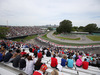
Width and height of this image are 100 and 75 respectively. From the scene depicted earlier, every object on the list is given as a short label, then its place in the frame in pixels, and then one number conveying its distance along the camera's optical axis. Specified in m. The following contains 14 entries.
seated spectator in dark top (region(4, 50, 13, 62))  4.31
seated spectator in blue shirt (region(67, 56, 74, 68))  4.41
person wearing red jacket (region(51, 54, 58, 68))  4.06
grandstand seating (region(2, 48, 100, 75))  3.82
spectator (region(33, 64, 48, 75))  2.93
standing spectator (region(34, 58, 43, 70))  3.27
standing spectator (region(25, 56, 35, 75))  3.39
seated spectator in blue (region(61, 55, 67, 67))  4.45
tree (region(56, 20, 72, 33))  53.99
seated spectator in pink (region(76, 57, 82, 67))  4.77
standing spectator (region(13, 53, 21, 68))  3.86
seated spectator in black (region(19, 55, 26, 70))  3.68
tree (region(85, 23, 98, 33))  60.66
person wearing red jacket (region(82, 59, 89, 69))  4.59
